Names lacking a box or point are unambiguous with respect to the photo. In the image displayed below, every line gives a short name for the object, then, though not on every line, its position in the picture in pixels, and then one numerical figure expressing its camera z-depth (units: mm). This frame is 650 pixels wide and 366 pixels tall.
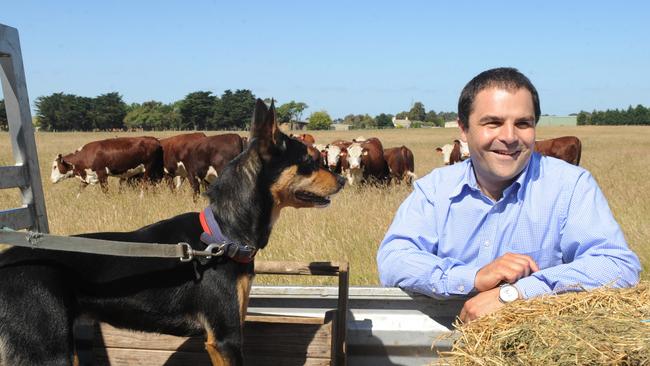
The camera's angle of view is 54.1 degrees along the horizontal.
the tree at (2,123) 66875
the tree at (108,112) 100750
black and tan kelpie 2838
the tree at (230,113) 80188
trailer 3416
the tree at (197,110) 91500
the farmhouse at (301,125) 87300
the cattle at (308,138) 23273
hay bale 2055
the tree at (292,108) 65200
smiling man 2941
